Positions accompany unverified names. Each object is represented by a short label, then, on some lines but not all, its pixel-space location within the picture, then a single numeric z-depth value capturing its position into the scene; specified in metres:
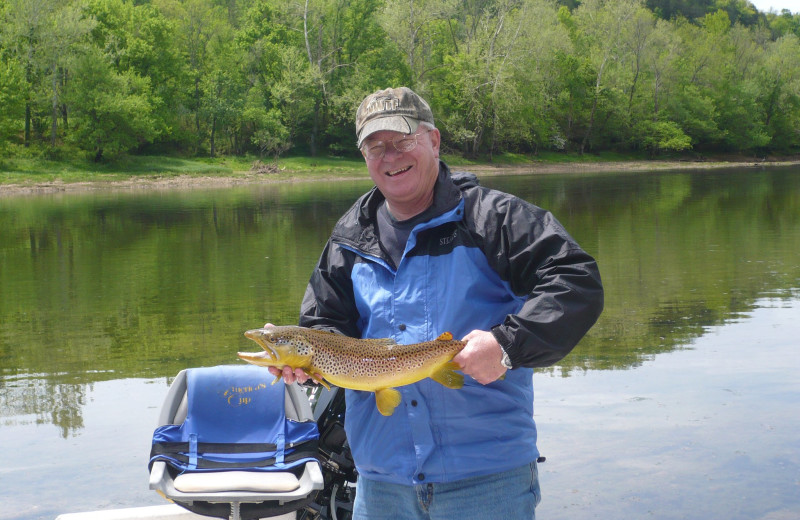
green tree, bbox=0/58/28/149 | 52.47
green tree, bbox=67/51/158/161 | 56.06
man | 2.83
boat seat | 4.11
